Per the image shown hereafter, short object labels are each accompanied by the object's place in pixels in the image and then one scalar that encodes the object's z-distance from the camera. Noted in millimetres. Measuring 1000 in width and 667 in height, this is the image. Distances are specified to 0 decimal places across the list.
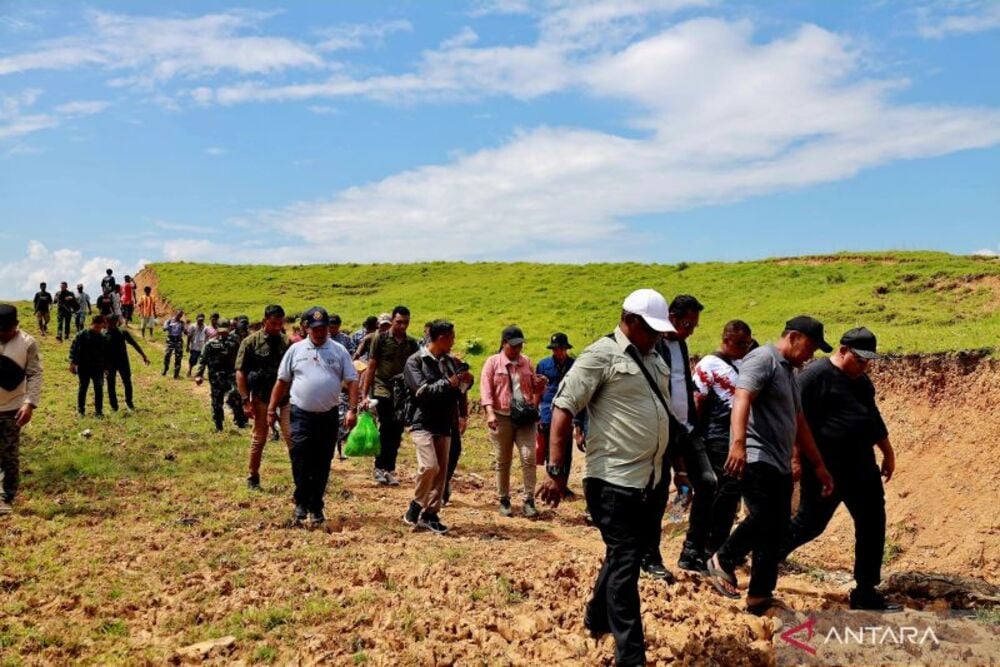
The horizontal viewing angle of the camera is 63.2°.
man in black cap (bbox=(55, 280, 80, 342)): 26438
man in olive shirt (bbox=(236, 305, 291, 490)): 9266
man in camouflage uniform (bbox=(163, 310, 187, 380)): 21656
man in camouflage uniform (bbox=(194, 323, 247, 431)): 13086
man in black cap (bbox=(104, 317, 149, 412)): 14477
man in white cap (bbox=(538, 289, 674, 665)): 4488
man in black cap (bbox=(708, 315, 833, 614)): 5281
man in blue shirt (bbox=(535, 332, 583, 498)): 9750
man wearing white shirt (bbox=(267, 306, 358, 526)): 7672
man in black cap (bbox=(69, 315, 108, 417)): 13727
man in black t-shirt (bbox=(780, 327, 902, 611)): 5691
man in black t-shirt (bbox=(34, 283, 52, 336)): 27531
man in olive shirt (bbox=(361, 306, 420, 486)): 9750
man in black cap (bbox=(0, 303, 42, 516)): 7746
